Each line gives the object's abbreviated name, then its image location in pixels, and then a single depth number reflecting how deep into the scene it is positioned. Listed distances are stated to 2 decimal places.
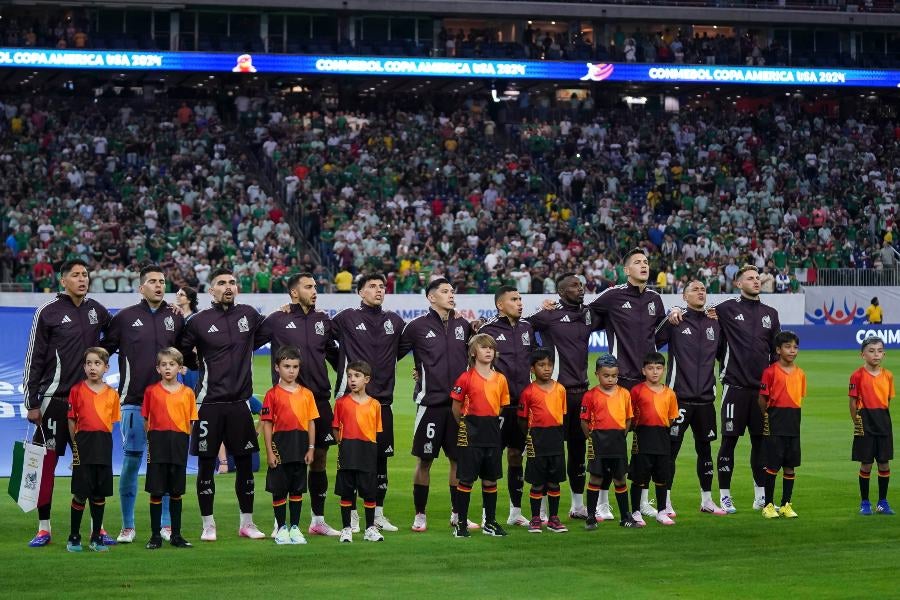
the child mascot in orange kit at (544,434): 13.11
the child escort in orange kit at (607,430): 13.27
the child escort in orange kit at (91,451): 12.15
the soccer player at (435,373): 13.24
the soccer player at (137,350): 12.58
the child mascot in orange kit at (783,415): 14.23
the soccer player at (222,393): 12.71
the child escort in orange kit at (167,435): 12.23
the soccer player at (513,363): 13.58
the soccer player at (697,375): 14.38
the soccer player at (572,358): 13.93
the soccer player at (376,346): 13.26
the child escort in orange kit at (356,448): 12.65
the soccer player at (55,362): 12.57
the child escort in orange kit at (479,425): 12.88
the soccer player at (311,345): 13.17
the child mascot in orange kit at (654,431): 13.64
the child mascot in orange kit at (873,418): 14.48
